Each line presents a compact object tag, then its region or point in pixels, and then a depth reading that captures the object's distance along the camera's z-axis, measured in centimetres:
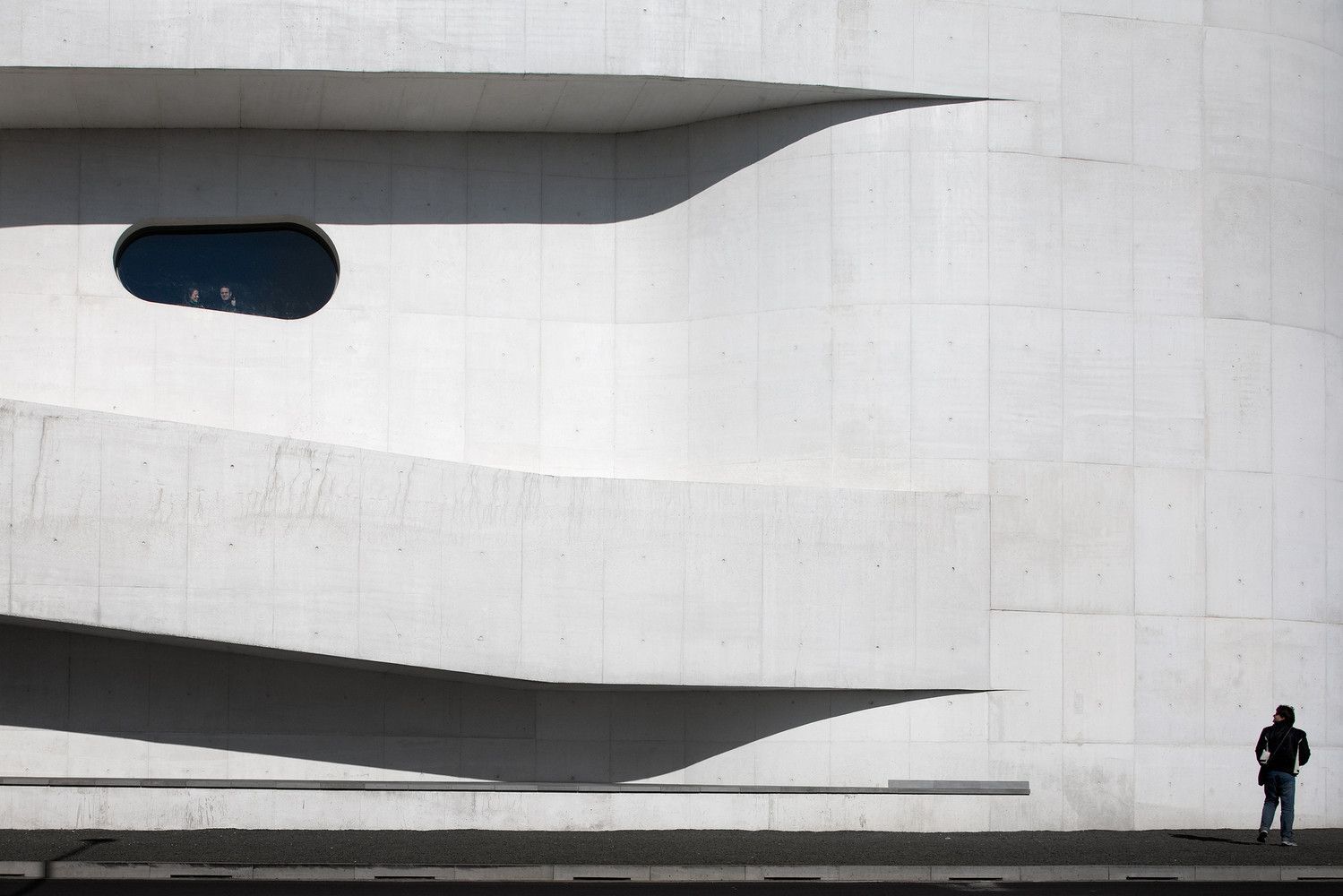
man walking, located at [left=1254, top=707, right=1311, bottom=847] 1697
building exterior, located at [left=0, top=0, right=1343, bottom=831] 1773
